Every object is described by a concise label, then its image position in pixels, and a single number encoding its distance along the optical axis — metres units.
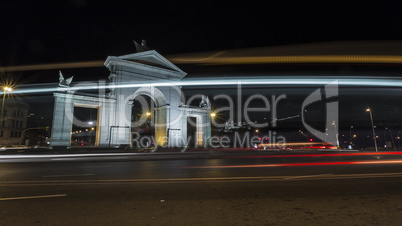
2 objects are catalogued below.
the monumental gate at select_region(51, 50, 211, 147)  27.59
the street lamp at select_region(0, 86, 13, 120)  21.77
